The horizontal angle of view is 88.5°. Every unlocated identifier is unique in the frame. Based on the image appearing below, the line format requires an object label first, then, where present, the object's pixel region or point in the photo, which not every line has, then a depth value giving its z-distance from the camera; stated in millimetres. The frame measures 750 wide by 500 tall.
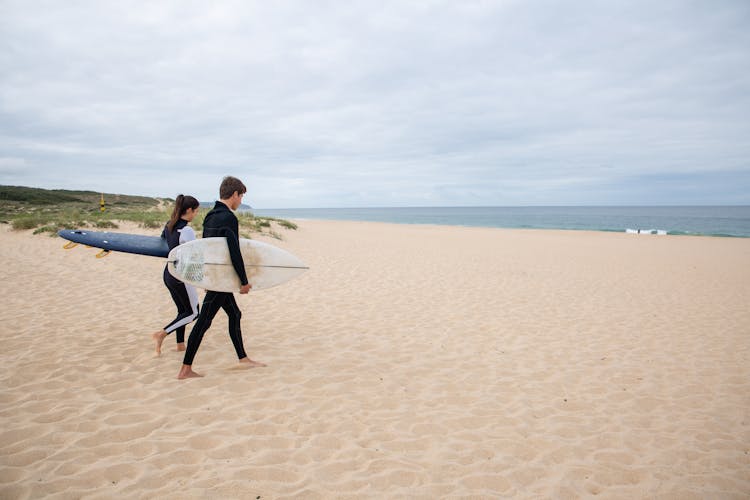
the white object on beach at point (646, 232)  31975
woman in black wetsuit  4184
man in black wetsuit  3777
